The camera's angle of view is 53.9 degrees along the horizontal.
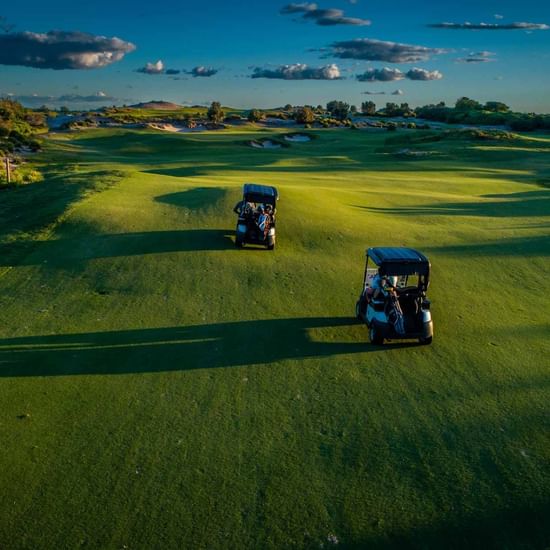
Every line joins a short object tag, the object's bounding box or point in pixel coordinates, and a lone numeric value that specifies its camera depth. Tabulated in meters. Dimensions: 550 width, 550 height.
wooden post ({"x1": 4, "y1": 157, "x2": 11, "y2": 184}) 32.77
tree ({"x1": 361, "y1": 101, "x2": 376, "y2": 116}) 143.00
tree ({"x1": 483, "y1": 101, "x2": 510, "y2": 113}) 118.56
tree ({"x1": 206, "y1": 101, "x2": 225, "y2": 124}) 109.03
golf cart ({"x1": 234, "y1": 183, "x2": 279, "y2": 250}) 17.73
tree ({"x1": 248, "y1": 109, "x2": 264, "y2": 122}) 109.60
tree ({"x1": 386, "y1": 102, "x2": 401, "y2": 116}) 133.25
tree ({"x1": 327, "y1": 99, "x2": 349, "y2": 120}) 129.62
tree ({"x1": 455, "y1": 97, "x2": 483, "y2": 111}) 121.74
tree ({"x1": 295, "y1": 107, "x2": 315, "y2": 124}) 107.31
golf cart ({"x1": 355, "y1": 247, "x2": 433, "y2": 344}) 11.52
